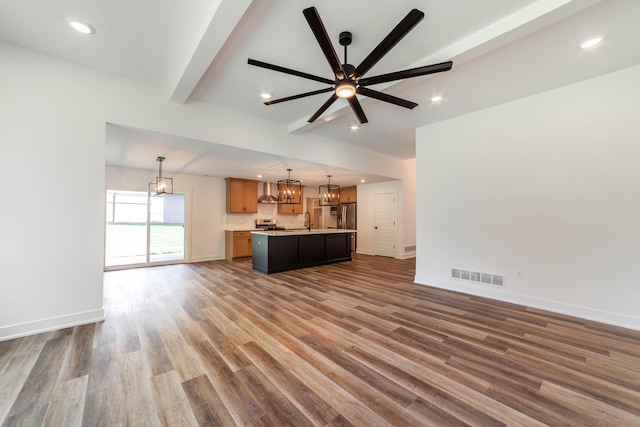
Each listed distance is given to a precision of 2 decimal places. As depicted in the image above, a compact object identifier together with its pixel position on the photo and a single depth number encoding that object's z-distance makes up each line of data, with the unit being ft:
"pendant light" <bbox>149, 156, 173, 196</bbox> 22.77
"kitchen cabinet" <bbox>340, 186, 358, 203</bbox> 31.89
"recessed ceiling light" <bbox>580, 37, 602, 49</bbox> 8.33
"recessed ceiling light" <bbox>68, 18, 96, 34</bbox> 7.84
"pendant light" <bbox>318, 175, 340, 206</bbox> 26.00
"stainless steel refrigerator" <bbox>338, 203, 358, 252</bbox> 31.70
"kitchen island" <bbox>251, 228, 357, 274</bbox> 19.42
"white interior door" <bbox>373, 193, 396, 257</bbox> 27.30
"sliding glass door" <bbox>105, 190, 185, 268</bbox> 21.94
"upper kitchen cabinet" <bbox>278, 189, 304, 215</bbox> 31.35
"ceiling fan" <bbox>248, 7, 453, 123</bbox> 5.98
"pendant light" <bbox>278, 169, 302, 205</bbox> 23.12
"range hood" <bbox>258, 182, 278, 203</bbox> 26.12
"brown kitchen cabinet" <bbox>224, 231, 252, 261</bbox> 25.58
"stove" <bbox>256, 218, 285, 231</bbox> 28.66
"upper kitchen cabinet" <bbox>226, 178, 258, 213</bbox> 26.40
